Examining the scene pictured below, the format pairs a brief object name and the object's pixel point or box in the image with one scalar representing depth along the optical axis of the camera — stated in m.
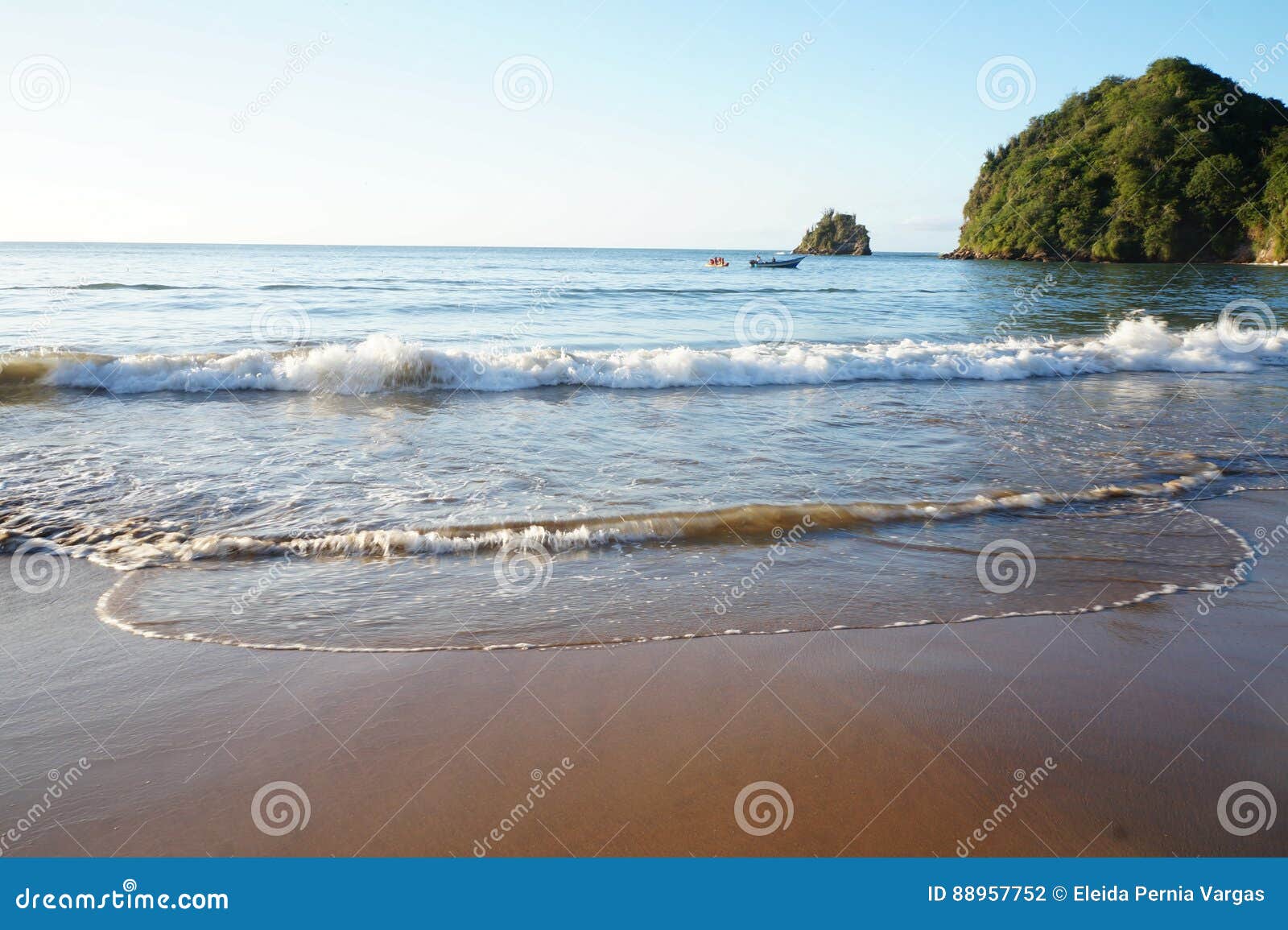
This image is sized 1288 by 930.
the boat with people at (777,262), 62.83
